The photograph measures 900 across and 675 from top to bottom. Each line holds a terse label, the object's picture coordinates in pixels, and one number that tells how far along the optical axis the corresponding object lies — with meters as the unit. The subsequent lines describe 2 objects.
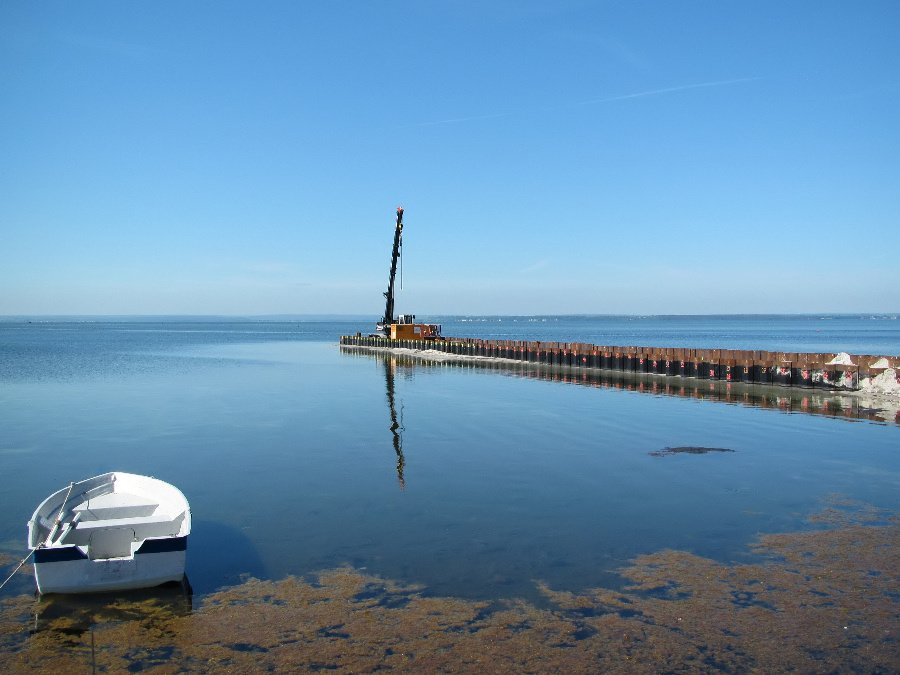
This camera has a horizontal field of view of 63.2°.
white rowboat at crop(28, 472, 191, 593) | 8.09
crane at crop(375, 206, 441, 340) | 71.25
